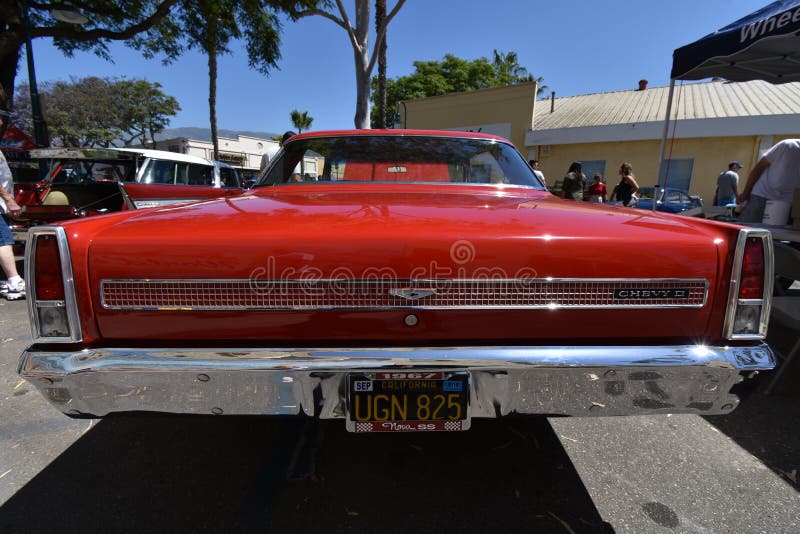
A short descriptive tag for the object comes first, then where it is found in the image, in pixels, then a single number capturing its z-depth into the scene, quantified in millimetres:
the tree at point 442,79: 28219
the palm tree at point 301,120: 42562
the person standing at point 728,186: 8562
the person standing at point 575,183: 6044
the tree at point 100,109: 33812
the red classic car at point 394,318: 1290
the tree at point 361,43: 8250
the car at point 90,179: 5742
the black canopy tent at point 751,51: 4168
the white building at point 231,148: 40250
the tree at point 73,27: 10102
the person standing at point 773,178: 4027
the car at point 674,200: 12280
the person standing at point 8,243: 4273
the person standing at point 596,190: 9508
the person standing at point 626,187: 8820
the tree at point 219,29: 12289
